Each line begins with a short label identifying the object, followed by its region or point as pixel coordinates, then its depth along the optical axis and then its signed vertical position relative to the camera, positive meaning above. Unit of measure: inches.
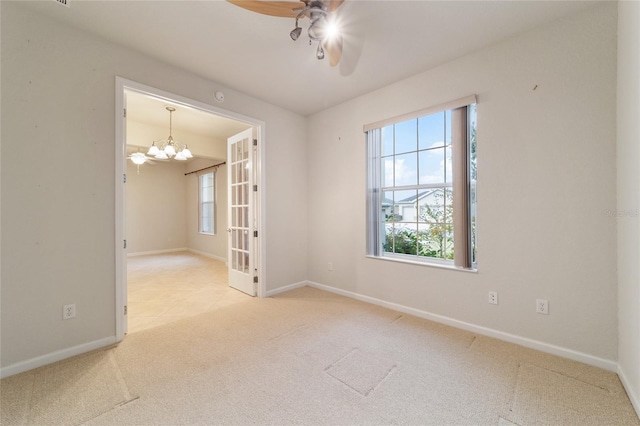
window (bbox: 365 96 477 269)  101.2 +12.0
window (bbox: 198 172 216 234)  277.9 +12.8
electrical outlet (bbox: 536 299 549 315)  84.6 -30.7
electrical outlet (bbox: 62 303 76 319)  83.0 -31.0
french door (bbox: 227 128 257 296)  142.8 +0.4
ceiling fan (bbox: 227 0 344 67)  59.2 +47.4
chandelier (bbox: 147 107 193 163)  162.2 +41.2
